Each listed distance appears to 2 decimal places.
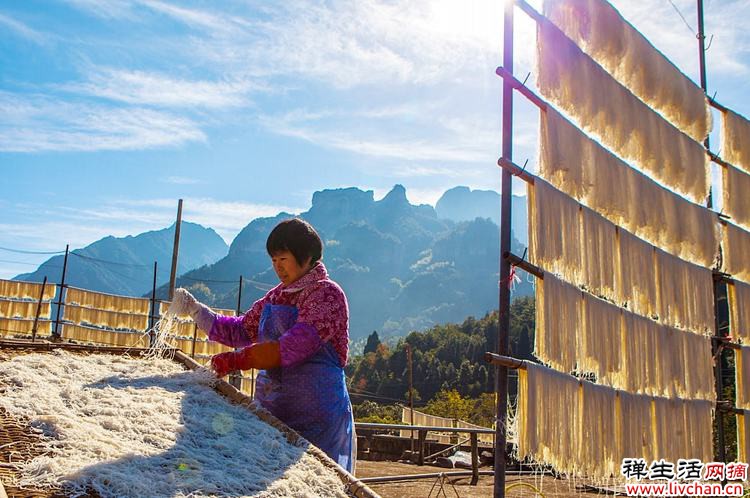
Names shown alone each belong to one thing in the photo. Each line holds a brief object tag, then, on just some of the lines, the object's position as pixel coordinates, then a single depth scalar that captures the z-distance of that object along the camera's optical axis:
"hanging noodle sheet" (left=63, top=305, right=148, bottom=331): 20.06
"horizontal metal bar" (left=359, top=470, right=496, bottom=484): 5.72
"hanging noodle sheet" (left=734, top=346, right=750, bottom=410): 9.38
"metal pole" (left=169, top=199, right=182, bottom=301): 18.92
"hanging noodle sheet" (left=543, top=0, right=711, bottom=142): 6.83
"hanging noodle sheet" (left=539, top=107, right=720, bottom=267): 6.07
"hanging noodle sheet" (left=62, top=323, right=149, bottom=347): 19.96
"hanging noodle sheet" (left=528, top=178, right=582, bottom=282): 5.50
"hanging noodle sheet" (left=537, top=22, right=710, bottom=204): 6.11
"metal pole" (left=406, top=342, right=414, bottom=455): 13.47
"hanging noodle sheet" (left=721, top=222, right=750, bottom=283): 9.74
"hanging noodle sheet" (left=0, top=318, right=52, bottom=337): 18.67
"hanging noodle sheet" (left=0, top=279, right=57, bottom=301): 18.69
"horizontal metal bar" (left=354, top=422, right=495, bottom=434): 6.13
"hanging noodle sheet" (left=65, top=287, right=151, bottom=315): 20.12
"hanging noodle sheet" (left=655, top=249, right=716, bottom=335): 7.60
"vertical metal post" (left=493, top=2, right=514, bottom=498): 4.48
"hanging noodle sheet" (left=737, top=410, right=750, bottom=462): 9.15
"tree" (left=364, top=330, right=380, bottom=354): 89.50
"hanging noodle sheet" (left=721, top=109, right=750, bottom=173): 10.71
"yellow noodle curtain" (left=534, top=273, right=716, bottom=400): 5.55
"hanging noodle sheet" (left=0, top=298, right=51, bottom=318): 18.70
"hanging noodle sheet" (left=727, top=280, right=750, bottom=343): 9.65
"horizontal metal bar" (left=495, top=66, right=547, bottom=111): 4.98
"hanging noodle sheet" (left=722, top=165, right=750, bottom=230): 10.40
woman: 2.68
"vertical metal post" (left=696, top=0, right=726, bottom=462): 8.60
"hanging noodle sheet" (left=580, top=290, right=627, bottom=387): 6.04
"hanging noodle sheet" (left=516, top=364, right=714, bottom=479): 5.05
